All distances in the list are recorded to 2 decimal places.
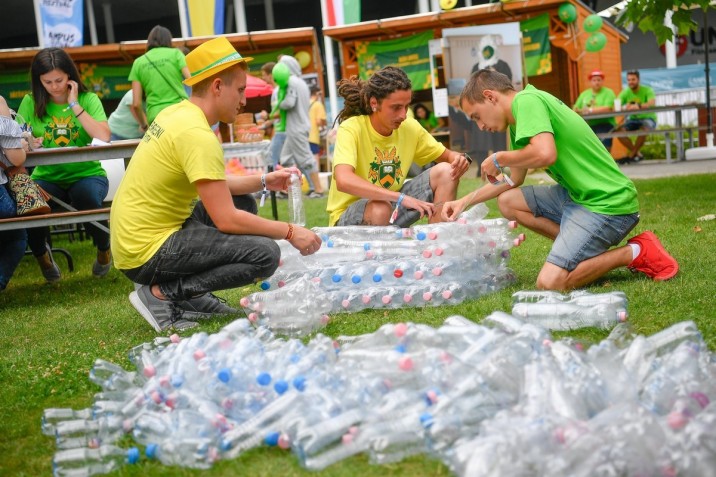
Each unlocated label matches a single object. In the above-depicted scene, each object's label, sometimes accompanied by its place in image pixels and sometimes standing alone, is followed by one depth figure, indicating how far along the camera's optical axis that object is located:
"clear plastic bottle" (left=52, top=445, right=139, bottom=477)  2.87
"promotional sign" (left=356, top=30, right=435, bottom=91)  19.44
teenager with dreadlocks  5.58
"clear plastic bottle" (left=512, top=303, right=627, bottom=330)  4.02
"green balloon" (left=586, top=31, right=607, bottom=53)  17.17
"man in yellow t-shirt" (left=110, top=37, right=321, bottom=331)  4.48
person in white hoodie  13.73
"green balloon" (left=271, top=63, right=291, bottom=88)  13.16
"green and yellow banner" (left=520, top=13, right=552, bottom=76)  18.06
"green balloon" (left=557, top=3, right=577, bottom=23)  17.28
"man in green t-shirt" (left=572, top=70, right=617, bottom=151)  16.61
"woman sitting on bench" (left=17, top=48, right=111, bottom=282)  7.05
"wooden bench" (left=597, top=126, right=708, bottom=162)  15.11
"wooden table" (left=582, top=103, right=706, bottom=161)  14.98
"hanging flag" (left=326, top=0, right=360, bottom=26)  18.91
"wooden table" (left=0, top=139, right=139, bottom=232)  6.29
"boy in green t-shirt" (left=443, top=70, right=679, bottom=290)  4.87
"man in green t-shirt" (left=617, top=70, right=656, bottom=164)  16.50
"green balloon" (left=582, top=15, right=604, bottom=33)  17.08
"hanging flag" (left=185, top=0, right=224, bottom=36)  18.39
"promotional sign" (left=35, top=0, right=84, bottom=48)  16.97
